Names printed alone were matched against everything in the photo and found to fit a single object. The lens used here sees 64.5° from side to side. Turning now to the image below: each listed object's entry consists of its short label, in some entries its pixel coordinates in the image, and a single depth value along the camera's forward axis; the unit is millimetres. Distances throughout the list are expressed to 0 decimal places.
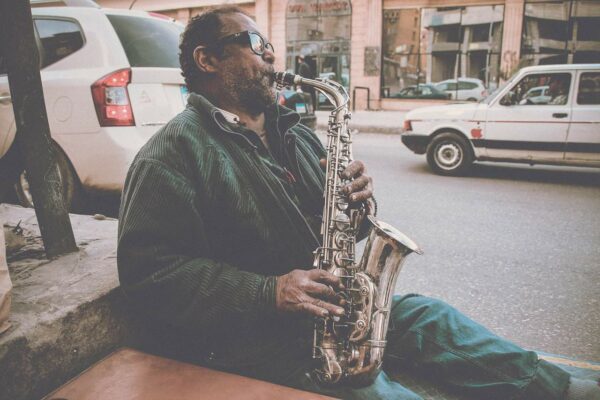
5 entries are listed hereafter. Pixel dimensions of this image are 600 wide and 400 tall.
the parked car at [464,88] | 17781
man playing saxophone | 1574
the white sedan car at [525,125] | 7238
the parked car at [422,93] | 18359
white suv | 4117
